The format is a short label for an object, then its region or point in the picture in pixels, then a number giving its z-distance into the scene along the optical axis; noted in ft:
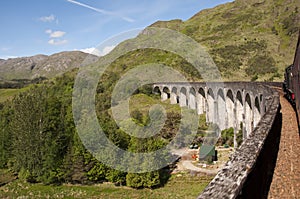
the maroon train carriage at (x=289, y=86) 52.71
